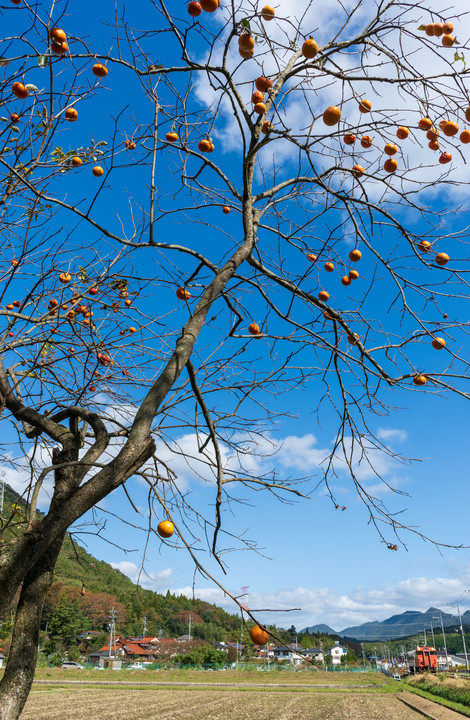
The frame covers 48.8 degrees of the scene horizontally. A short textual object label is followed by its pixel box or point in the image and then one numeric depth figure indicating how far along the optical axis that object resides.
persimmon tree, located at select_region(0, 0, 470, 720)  1.78
